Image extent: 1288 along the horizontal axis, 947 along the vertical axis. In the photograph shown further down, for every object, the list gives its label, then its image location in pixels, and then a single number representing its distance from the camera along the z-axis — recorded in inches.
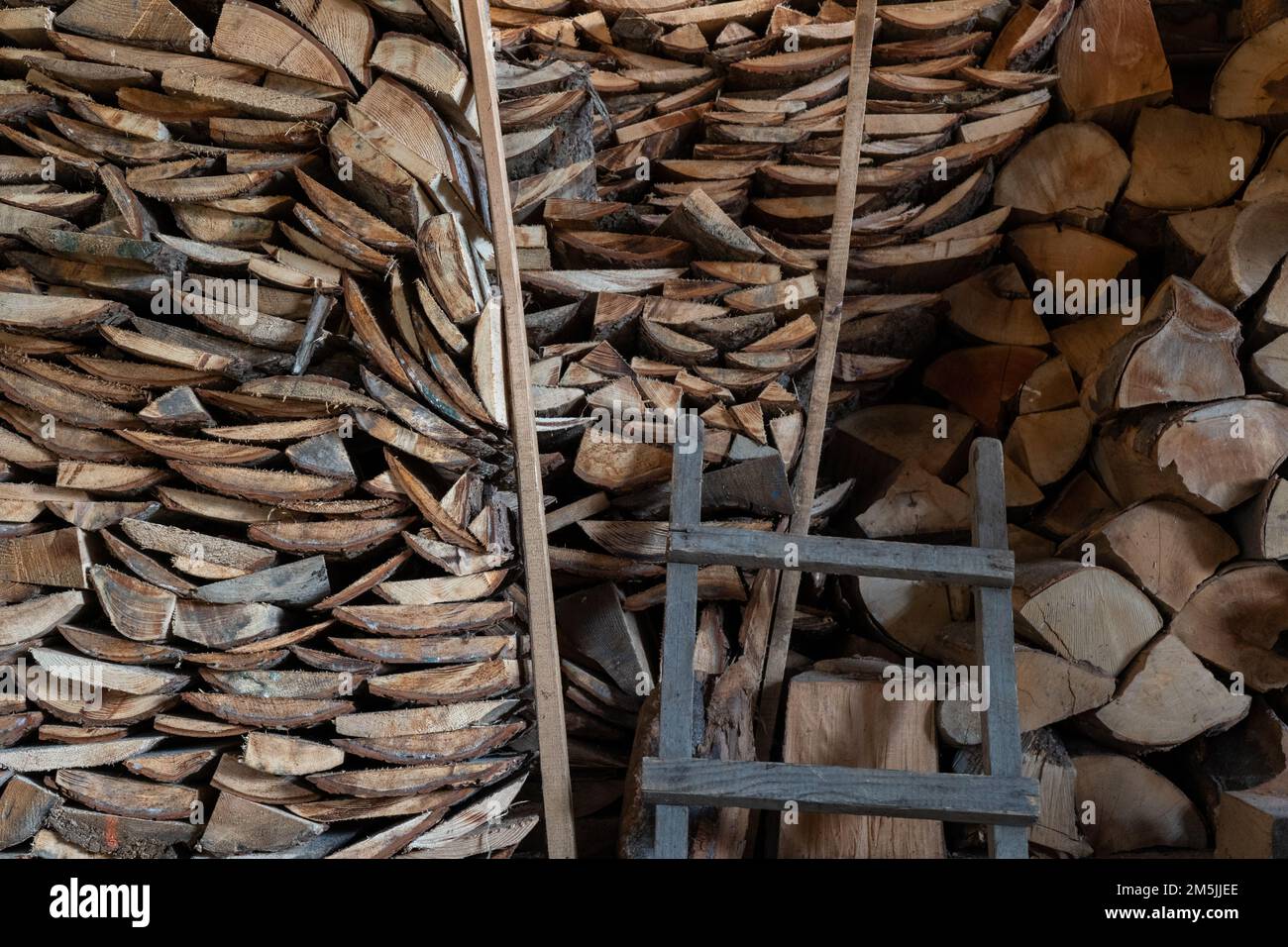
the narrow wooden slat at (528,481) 82.2
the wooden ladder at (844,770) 71.5
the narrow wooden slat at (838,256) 92.0
